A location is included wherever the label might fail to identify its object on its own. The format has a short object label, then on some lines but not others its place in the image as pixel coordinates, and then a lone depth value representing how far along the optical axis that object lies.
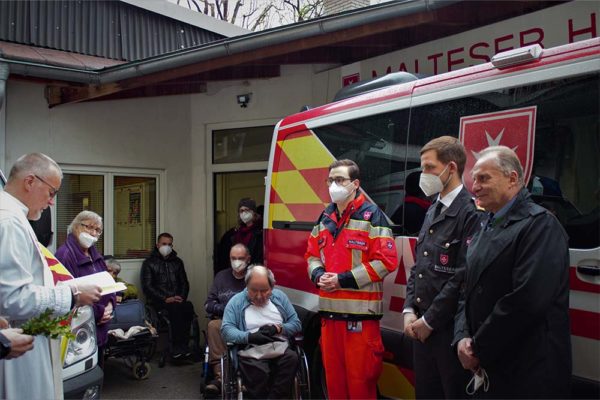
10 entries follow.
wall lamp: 8.09
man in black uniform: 3.18
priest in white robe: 2.82
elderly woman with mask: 4.95
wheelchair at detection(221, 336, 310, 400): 4.39
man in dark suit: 2.66
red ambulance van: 2.99
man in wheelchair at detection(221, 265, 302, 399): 4.37
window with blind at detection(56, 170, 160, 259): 7.95
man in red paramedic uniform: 3.90
